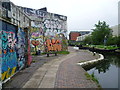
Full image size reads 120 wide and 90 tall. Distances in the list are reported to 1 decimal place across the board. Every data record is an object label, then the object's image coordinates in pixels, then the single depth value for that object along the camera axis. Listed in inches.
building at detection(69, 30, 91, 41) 4385.4
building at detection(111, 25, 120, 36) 2054.9
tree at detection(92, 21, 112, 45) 1921.3
